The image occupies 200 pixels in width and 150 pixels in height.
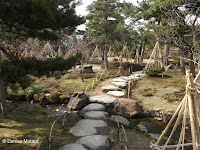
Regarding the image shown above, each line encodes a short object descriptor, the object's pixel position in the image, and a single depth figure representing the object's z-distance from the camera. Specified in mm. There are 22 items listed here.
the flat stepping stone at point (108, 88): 7859
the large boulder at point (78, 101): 6156
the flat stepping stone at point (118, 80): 9648
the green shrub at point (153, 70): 10323
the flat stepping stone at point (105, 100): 6215
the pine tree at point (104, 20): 13734
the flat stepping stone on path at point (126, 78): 10092
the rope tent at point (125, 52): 13886
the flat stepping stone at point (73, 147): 2850
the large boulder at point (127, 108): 5559
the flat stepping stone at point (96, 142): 3067
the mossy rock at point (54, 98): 6902
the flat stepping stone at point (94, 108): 5549
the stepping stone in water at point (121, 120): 4793
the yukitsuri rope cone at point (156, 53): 10179
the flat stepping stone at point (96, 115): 4820
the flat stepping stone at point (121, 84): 8484
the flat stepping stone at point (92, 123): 4252
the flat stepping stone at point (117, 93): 7112
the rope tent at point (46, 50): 13591
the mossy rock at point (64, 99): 6980
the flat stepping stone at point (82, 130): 3732
